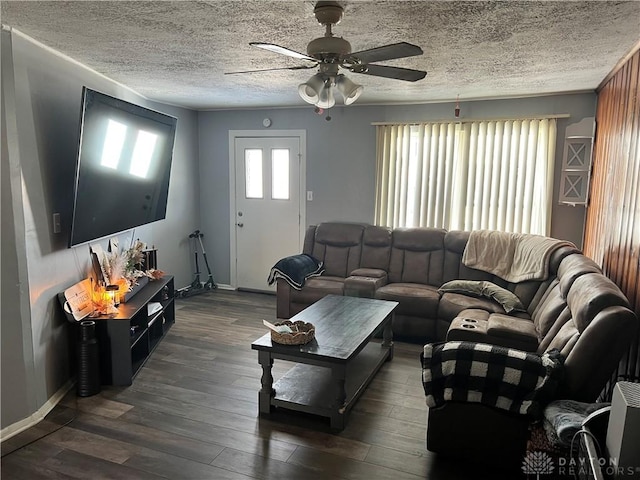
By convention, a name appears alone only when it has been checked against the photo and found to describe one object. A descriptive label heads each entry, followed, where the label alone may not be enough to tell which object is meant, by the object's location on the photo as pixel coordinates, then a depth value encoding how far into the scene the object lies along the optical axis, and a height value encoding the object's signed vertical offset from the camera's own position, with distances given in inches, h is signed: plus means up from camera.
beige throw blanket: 149.0 -22.7
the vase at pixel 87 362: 122.0 -49.0
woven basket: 110.5 -37.0
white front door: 222.5 -9.3
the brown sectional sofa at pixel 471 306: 87.1 -35.2
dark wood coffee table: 108.1 -43.9
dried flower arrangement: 139.6 -27.8
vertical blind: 180.7 +7.0
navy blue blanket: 185.3 -35.0
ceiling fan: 80.4 +24.6
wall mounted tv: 117.2 +5.5
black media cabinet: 126.2 -46.0
